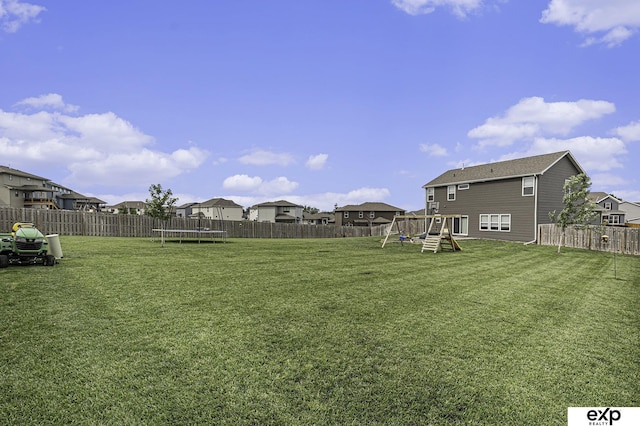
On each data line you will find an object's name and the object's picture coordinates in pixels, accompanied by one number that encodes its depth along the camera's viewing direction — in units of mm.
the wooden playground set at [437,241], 20359
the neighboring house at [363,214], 73562
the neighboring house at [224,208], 82000
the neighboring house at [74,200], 70688
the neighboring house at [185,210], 94688
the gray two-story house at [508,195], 28859
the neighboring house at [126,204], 89438
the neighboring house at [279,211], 82062
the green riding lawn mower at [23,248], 10031
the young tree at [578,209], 22906
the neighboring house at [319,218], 90562
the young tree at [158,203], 25734
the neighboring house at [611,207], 59791
